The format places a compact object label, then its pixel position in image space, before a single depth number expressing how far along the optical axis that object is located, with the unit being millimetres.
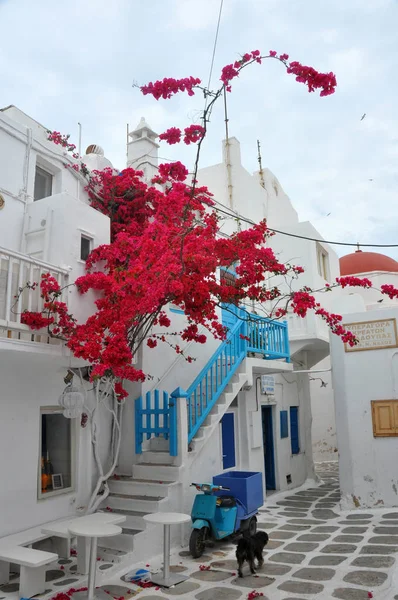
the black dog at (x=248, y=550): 6133
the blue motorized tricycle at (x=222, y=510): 7117
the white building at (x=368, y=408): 10070
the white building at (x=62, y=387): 6473
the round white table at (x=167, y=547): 5922
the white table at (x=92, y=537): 5230
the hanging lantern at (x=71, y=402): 6891
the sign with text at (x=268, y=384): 11906
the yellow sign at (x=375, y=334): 10336
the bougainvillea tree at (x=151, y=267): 5676
